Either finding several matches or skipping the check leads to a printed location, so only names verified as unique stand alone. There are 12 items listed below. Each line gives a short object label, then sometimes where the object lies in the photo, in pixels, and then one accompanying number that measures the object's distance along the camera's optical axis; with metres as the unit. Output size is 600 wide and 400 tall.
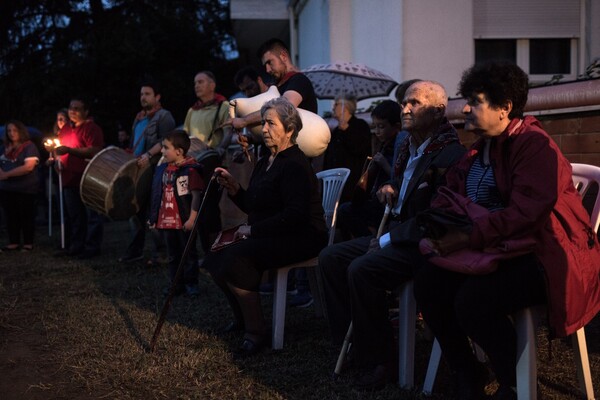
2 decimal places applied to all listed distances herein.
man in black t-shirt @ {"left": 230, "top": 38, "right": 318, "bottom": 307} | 5.05
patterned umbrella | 7.83
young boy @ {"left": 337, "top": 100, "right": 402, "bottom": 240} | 4.76
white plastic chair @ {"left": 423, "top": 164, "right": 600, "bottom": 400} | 2.93
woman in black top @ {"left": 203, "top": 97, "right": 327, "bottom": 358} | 4.31
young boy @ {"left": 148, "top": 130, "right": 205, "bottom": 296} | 5.97
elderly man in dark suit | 3.57
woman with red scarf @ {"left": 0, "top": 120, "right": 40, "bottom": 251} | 9.44
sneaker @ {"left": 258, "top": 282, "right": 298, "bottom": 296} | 6.28
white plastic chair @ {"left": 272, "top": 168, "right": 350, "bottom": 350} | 4.39
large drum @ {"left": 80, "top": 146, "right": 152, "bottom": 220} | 7.01
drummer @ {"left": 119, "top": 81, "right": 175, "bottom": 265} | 7.16
